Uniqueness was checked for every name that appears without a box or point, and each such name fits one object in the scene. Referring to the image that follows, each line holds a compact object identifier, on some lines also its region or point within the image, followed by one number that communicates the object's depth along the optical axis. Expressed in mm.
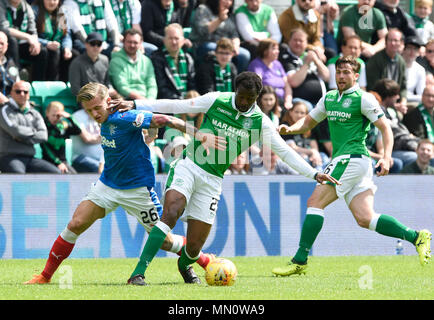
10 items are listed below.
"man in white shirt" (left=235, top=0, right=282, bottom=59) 15516
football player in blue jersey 8406
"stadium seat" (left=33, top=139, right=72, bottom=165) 13148
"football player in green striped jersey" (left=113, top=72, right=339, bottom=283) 8289
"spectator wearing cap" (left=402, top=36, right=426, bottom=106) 16141
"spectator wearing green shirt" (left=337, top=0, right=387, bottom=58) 16016
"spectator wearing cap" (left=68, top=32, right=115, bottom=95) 13664
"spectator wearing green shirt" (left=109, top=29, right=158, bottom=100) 13836
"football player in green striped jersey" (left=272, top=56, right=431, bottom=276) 9773
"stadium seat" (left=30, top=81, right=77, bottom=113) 13906
